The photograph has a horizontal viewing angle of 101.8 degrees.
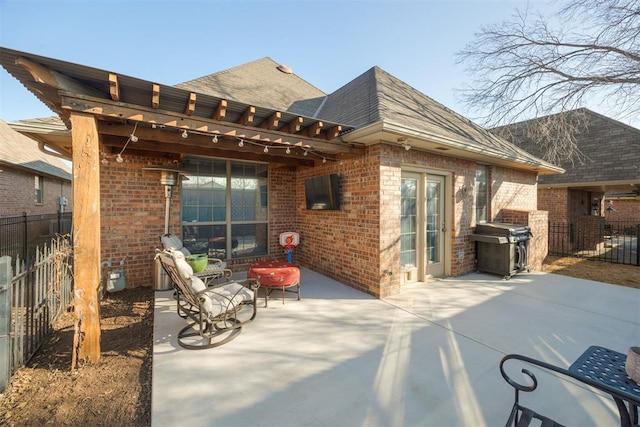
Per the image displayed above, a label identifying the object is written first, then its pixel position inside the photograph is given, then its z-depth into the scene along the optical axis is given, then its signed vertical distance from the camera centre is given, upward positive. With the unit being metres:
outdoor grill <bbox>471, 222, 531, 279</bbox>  6.13 -0.86
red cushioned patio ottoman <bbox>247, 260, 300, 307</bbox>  4.62 -1.12
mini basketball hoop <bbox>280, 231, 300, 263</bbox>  6.53 -0.67
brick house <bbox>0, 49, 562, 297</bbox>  3.11 +0.93
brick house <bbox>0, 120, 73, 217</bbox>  10.46 +1.70
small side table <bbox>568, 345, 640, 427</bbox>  1.49 -1.02
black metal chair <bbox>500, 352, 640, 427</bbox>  1.37 -1.03
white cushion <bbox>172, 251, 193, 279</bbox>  3.05 -0.65
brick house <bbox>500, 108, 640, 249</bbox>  9.84 +1.51
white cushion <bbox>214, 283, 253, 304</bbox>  3.51 -1.13
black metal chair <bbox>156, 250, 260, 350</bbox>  3.09 -1.17
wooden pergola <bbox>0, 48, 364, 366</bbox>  2.79 +1.29
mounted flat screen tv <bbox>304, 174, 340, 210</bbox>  5.63 +0.49
